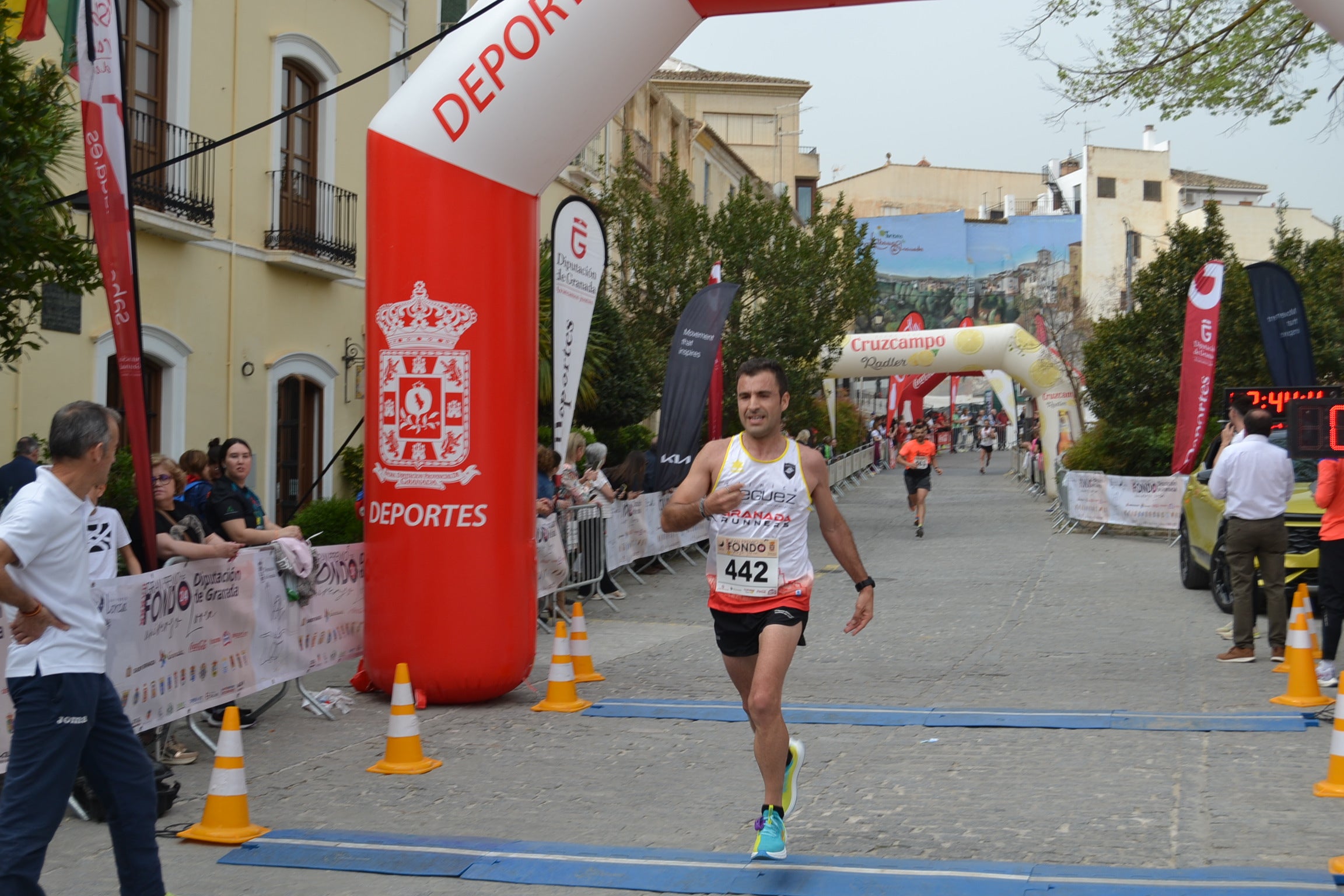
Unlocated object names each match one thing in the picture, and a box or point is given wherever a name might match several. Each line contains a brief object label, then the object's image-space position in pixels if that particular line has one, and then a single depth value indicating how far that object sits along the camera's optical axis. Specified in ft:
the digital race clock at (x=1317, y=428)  27.96
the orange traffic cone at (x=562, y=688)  28.53
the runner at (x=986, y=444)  154.40
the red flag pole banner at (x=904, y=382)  119.75
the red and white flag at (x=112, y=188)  22.71
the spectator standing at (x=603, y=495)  49.26
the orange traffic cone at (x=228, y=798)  18.90
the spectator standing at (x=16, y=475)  30.04
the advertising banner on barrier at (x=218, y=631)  21.75
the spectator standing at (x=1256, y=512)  32.01
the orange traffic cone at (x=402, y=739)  22.94
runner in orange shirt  74.74
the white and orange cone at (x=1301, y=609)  28.17
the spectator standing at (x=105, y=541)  18.43
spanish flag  25.54
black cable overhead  25.25
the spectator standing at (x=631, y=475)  56.54
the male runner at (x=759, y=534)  17.51
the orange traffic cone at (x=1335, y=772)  19.72
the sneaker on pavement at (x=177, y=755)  23.75
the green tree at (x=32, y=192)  24.93
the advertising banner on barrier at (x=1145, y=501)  71.20
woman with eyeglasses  24.20
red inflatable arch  27.96
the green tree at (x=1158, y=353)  78.28
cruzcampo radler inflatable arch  102.73
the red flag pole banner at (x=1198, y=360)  64.28
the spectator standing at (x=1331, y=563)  27.63
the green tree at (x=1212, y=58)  45.91
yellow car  39.47
